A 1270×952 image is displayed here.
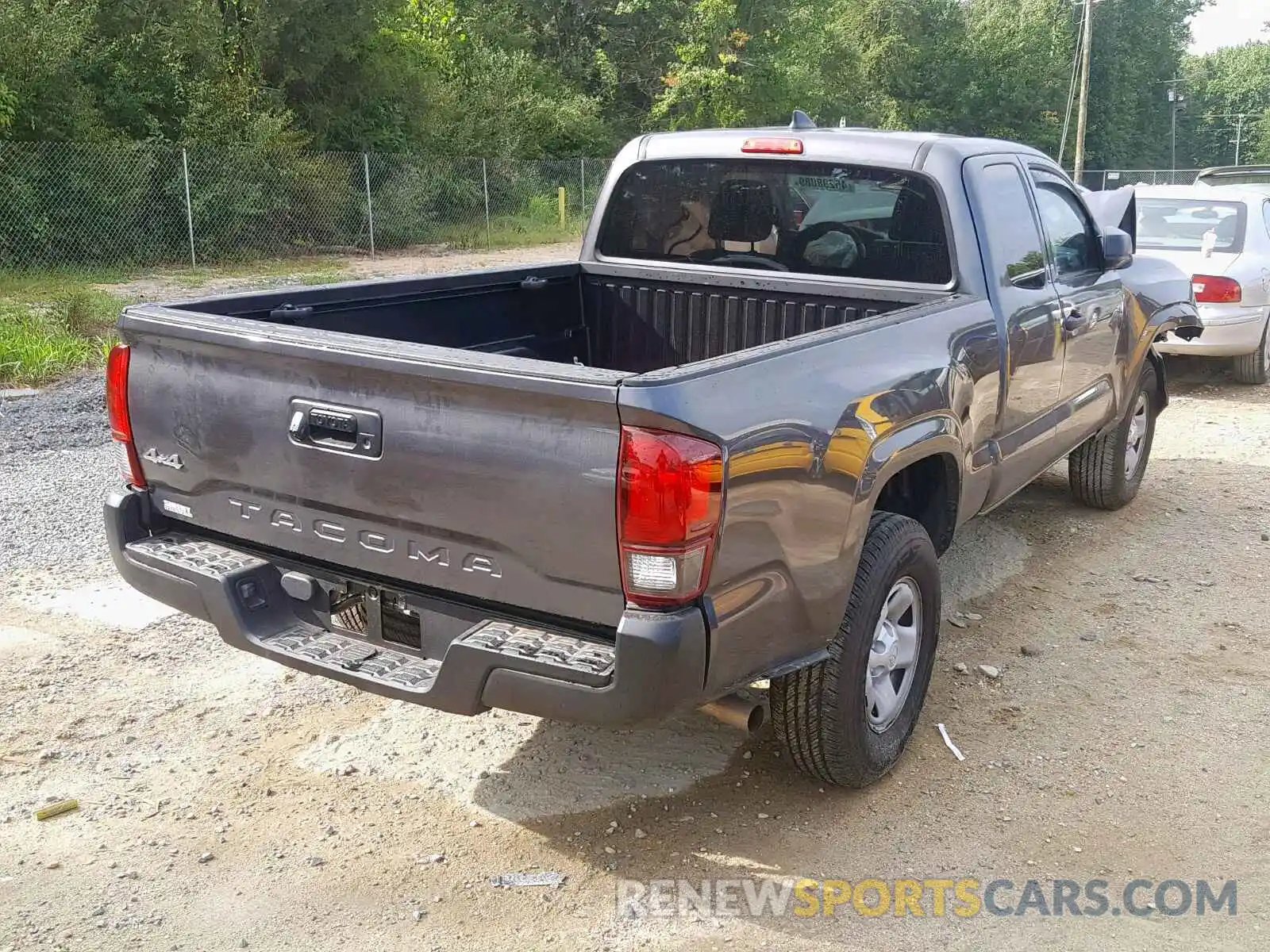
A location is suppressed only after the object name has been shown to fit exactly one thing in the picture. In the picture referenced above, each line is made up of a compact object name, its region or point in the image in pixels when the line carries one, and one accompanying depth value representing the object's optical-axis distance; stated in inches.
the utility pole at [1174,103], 2645.2
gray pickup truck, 108.5
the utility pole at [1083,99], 1480.1
